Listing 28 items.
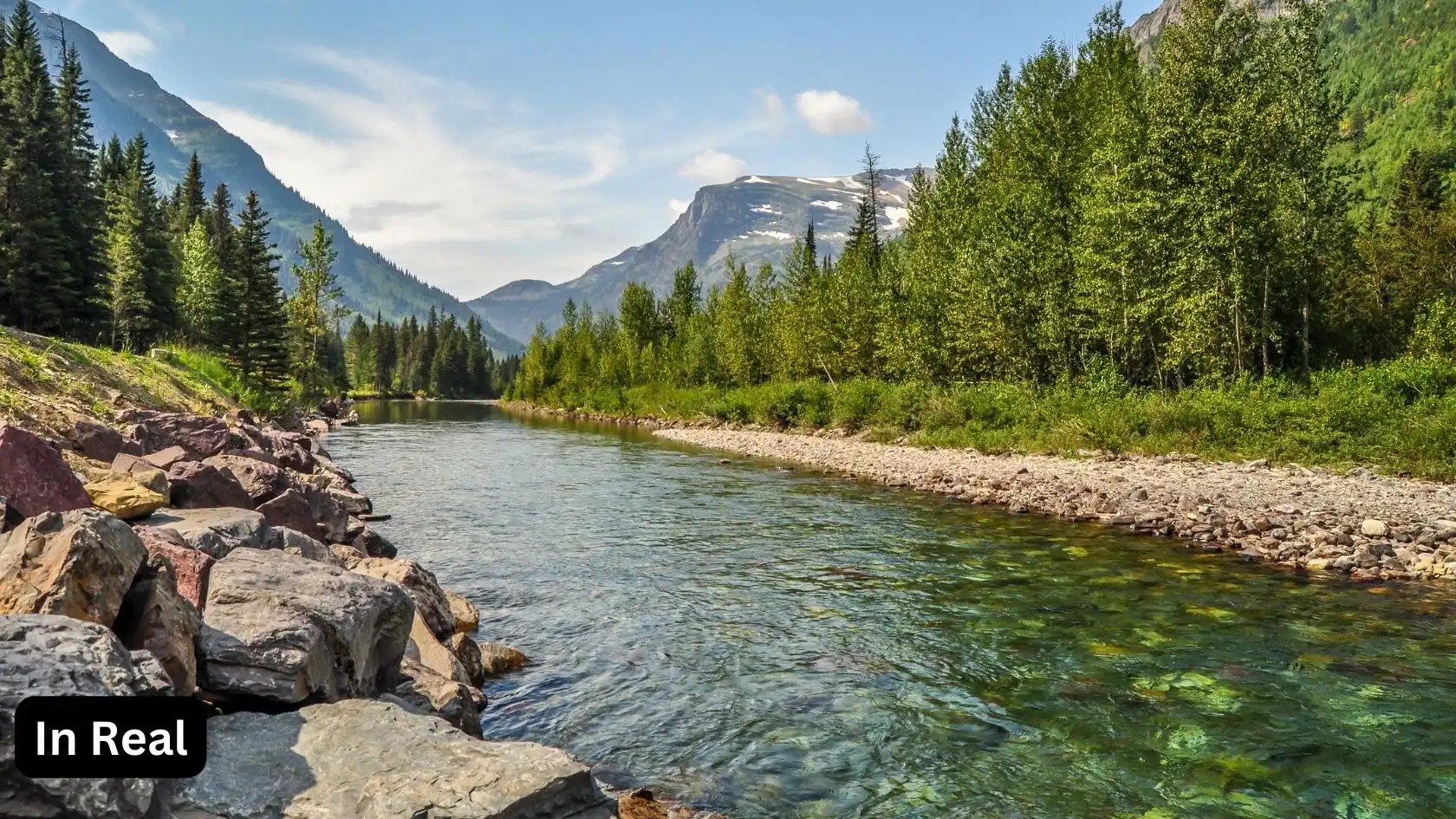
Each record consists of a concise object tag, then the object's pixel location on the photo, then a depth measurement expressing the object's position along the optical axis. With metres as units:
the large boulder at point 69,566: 4.48
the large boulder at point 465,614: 10.59
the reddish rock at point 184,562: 6.13
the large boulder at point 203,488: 10.18
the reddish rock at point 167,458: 10.78
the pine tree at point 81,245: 41.19
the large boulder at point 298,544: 8.95
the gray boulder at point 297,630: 5.32
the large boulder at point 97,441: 11.48
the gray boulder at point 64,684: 3.22
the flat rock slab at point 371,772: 4.26
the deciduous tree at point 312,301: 74.81
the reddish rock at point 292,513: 11.36
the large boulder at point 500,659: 9.09
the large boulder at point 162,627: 4.78
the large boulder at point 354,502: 17.41
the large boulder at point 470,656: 8.59
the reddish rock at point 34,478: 6.92
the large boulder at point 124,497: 8.02
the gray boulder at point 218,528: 7.70
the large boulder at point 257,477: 11.59
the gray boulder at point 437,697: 6.71
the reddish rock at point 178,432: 13.70
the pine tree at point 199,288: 66.94
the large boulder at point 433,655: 7.80
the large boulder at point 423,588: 9.29
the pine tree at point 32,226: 37.69
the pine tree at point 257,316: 56.72
